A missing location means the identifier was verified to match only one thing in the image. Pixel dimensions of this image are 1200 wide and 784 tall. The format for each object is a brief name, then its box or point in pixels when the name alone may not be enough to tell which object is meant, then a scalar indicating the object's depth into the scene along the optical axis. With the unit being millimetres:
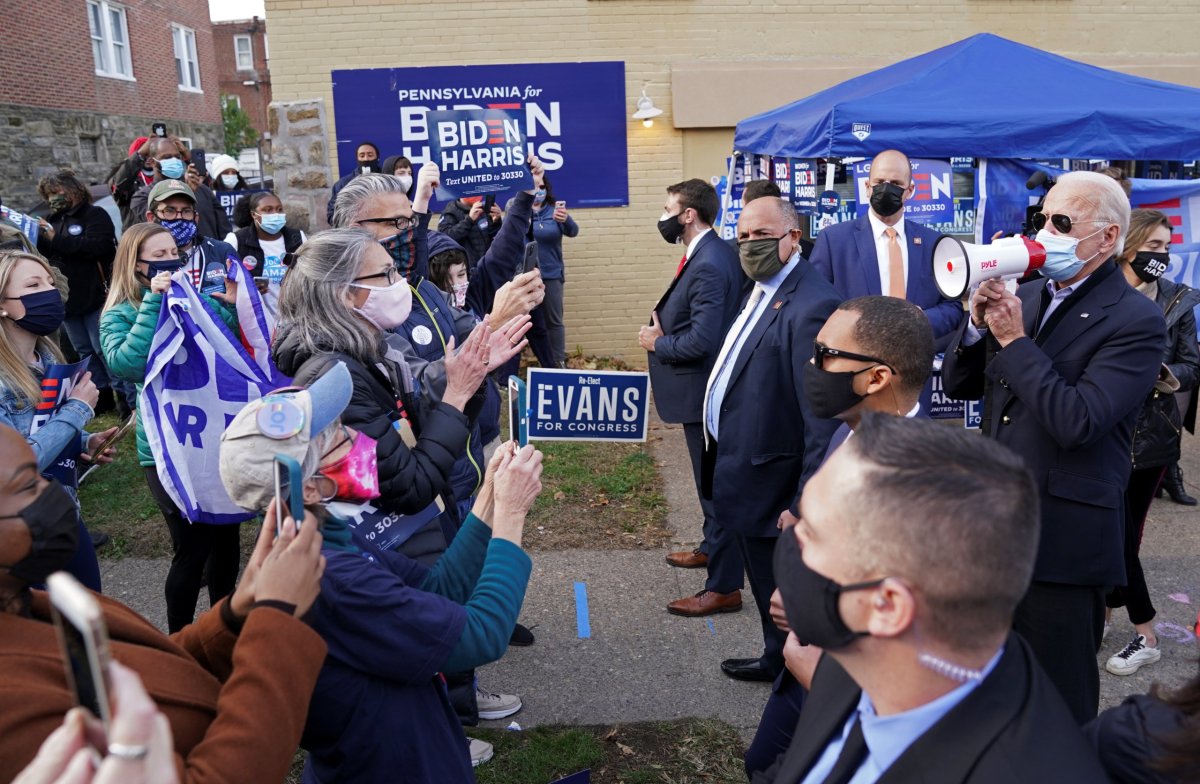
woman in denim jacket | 3762
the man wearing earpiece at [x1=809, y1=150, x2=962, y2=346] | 5496
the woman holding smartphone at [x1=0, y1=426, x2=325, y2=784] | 1562
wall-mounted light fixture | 10344
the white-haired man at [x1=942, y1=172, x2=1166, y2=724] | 2979
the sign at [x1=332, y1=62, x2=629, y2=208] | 10258
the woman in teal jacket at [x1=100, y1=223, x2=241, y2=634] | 4301
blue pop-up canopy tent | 6602
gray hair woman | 2945
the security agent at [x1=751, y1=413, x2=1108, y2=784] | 1406
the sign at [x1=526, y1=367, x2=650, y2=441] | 3795
